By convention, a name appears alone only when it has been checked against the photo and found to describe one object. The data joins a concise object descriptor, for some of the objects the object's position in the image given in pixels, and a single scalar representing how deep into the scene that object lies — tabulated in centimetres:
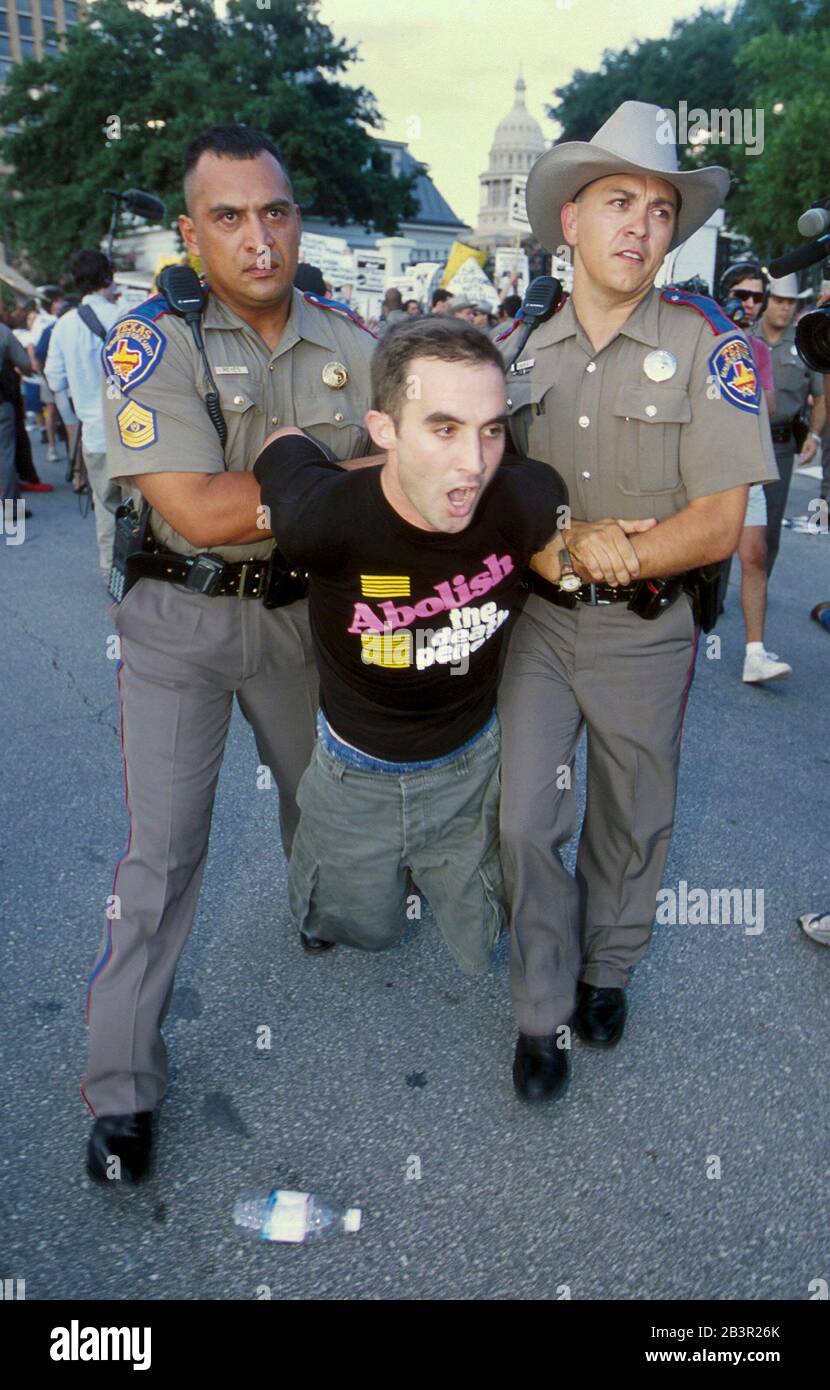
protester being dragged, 221
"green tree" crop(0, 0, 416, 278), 4072
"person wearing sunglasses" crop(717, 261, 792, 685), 578
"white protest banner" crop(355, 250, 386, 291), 1825
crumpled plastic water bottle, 227
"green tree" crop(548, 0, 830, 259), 2712
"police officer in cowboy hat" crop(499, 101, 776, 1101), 261
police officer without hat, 244
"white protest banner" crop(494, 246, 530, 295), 1728
